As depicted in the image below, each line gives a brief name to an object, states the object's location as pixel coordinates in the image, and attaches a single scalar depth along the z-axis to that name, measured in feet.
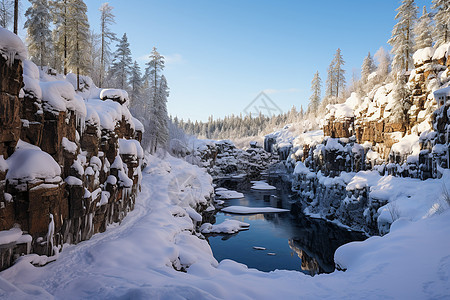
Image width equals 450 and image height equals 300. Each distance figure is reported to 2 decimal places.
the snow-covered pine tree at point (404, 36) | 95.50
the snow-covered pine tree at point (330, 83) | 199.31
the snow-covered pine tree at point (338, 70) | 192.65
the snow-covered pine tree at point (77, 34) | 88.89
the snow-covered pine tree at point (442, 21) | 91.37
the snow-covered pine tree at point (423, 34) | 107.55
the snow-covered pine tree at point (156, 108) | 129.08
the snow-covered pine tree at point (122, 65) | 126.62
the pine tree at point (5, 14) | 87.10
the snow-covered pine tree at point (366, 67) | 196.03
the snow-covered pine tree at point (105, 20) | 114.83
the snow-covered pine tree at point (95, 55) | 131.68
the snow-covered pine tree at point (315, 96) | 247.09
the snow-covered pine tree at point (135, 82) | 132.87
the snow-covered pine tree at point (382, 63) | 154.26
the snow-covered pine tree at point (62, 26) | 90.53
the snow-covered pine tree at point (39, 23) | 89.69
